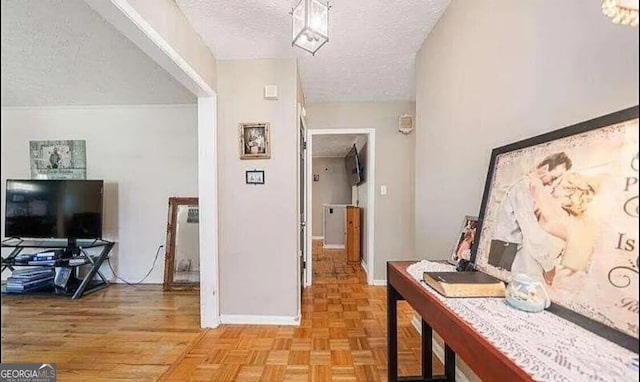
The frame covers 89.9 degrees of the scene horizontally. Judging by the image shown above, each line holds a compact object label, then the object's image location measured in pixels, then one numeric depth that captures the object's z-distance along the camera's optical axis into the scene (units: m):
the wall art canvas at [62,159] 3.74
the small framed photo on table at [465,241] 1.54
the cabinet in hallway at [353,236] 5.18
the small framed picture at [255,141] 2.71
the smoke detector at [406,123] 3.84
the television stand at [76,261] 3.33
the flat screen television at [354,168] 5.10
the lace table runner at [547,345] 0.64
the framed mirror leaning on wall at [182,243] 3.70
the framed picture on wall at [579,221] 0.67
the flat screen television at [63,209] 3.27
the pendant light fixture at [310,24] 1.57
